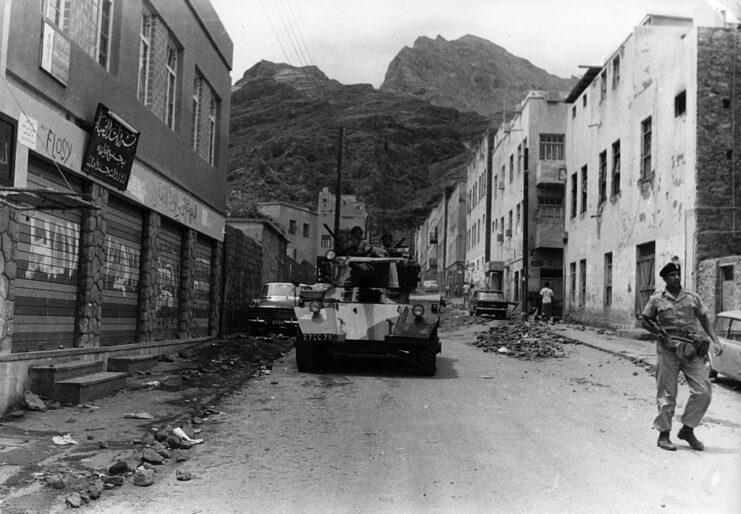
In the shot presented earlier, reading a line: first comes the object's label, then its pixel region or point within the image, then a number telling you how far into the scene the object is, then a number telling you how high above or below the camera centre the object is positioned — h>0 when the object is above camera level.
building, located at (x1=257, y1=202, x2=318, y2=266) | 58.75 +5.43
